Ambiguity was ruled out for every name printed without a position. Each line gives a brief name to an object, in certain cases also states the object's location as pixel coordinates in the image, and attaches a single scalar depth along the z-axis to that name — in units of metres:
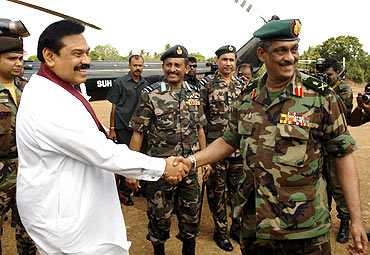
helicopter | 8.79
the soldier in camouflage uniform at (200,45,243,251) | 3.97
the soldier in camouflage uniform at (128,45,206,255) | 3.39
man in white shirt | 1.72
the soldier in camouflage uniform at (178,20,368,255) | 1.94
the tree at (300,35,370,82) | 36.16
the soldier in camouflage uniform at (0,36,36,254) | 3.07
